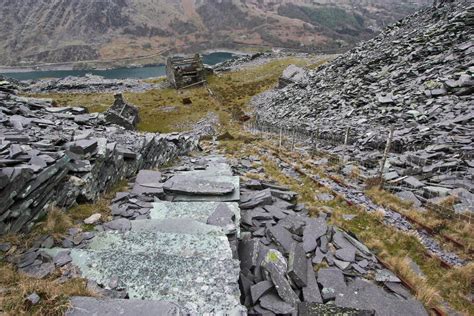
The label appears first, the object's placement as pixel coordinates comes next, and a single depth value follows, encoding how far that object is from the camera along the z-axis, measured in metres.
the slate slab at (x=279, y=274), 6.25
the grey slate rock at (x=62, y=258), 5.81
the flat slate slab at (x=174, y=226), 7.46
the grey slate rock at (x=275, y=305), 5.95
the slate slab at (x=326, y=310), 5.75
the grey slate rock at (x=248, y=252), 7.16
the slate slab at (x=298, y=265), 6.81
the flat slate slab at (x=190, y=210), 8.30
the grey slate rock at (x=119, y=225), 7.53
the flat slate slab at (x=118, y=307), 4.57
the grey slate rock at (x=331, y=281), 6.83
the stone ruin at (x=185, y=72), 65.44
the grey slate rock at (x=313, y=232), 8.48
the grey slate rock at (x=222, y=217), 7.91
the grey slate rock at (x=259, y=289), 6.16
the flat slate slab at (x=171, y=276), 5.16
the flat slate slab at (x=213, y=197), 9.69
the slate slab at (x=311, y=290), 6.54
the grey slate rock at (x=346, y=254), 8.14
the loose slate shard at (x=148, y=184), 9.95
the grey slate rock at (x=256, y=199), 10.22
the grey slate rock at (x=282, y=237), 8.20
